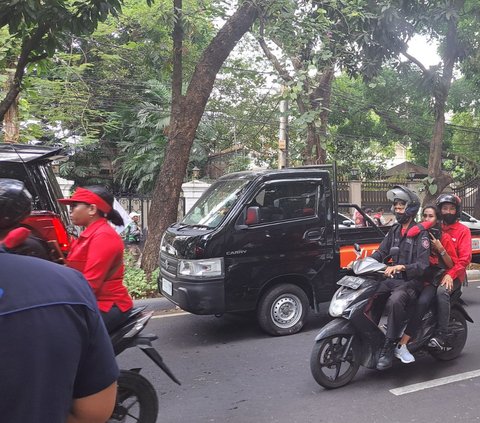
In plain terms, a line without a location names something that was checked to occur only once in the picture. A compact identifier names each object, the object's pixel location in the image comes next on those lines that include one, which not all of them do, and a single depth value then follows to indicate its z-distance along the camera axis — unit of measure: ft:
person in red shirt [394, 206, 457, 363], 13.14
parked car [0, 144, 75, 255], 14.38
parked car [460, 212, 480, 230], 44.91
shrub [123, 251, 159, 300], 23.89
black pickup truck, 16.85
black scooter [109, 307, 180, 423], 9.38
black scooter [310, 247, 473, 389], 12.62
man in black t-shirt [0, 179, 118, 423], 3.54
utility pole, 40.27
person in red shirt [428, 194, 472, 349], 13.35
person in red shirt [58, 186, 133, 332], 9.51
